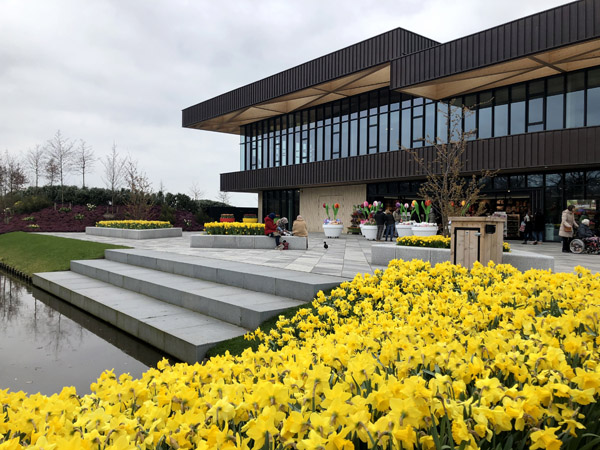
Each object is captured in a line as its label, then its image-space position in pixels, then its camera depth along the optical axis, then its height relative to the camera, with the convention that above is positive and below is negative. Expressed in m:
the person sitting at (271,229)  15.66 -0.59
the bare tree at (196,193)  62.21 +3.19
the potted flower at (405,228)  17.88 -0.60
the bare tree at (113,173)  42.41 +4.26
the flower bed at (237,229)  16.98 -0.64
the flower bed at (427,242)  10.39 -0.72
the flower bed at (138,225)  23.41 -0.67
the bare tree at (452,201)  11.67 +0.40
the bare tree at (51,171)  45.28 +4.75
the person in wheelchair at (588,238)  15.10 -0.86
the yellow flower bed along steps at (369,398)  1.37 -0.76
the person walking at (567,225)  15.07 -0.38
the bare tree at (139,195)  28.87 +1.34
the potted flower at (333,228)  21.69 -0.74
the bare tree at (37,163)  48.09 +5.97
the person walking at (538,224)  18.69 -0.42
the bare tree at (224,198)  65.11 +2.56
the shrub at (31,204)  35.44 +0.80
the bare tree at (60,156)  45.88 +6.51
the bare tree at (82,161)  46.72 +6.05
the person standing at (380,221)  19.12 -0.32
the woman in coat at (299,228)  15.69 -0.54
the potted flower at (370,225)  20.38 -0.55
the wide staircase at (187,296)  6.30 -1.69
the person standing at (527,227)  19.06 -0.57
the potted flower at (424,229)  16.34 -0.58
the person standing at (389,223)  19.11 -0.41
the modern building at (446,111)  16.41 +5.86
